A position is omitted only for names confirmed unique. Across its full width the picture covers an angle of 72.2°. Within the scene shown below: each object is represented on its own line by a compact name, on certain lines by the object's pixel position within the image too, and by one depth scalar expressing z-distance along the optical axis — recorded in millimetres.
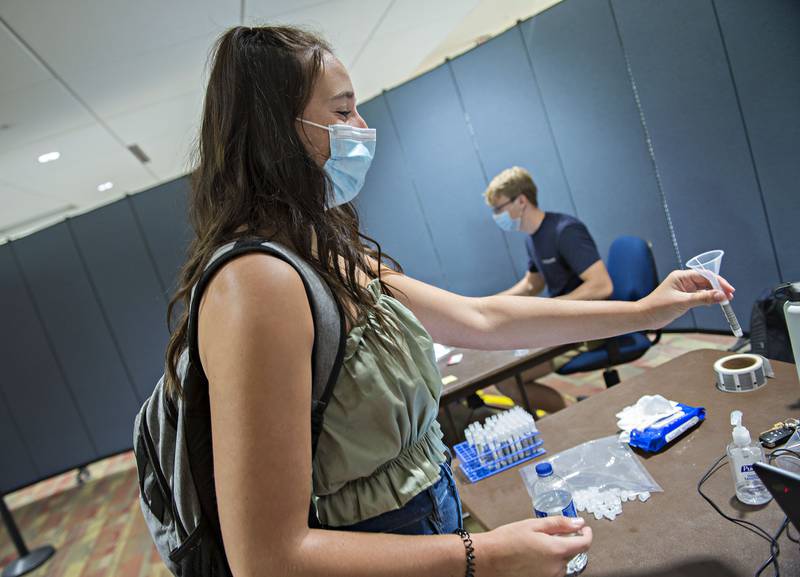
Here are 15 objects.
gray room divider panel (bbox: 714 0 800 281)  2795
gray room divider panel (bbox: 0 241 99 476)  5617
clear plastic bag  1126
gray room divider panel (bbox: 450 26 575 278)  4180
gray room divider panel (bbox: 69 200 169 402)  5637
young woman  589
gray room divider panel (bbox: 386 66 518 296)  4699
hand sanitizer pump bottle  955
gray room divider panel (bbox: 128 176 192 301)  5625
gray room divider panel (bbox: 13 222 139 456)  5609
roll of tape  1311
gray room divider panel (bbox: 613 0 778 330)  3145
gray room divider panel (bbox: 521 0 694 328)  3660
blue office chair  2723
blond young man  2930
